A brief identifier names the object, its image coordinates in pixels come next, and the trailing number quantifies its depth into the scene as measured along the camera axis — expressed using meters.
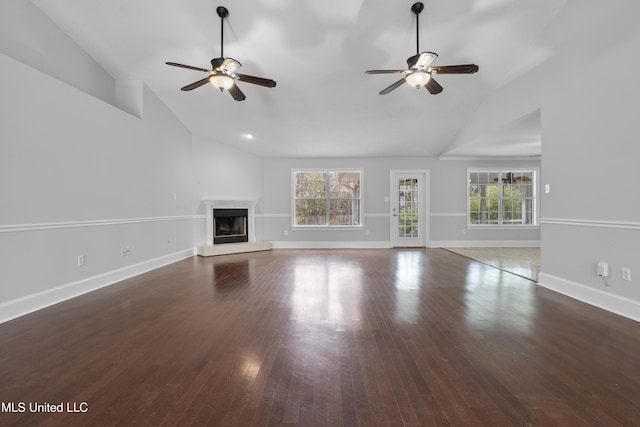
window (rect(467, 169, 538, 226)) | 7.82
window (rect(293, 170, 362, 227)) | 7.93
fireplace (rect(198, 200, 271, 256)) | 6.76
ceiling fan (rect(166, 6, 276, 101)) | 3.40
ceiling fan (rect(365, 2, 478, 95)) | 3.33
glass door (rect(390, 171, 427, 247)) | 7.81
